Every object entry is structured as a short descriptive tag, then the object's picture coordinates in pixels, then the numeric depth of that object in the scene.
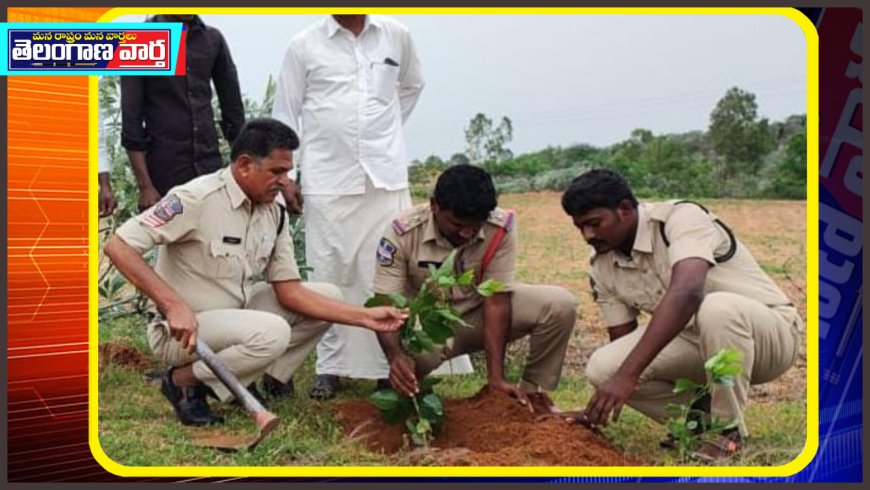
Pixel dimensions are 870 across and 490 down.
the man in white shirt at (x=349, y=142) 6.31
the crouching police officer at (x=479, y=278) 5.90
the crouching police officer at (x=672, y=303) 5.72
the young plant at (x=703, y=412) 5.59
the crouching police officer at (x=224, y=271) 5.84
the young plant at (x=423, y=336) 5.88
